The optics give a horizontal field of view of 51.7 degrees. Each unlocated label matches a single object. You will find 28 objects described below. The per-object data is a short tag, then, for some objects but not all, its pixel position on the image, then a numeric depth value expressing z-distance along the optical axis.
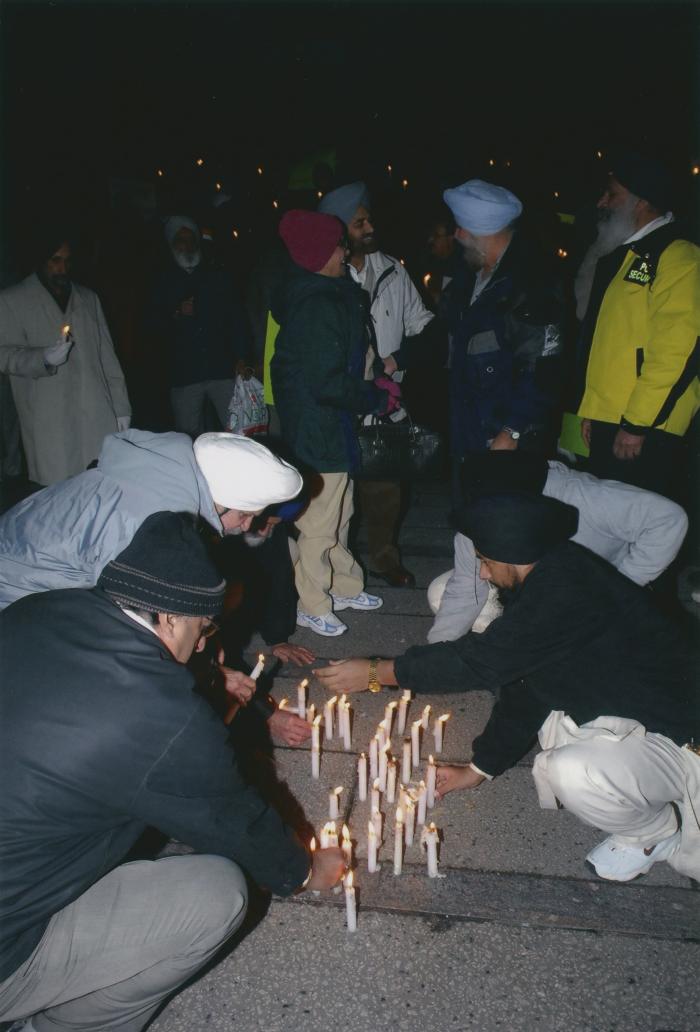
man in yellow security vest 3.96
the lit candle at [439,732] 3.60
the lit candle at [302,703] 3.81
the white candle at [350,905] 2.56
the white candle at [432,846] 2.82
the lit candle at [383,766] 3.26
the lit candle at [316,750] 3.43
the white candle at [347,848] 2.61
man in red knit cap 4.25
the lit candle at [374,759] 3.35
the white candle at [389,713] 3.48
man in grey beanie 1.82
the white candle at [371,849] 2.84
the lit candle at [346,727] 3.52
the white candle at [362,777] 3.25
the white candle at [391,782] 3.28
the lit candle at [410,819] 2.98
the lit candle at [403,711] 3.59
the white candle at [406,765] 3.38
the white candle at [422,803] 3.09
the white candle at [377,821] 2.94
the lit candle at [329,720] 3.69
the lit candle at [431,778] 3.21
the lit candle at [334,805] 3.02
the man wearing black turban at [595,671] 2.72
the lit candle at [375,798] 2.97
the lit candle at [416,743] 3.43
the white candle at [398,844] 2.91
